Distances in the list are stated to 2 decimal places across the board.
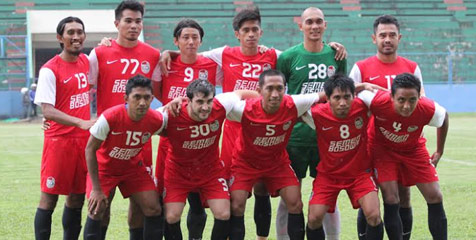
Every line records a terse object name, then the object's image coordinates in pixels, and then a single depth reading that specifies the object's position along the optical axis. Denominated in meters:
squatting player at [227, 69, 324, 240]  11.83
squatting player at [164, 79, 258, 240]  11.58
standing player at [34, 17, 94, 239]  11.98
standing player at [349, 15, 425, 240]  12.50
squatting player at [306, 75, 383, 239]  11.66
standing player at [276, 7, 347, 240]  12.91
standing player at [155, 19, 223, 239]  12.65
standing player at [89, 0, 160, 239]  12.60
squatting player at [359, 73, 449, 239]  11.66
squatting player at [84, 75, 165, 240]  11.22
